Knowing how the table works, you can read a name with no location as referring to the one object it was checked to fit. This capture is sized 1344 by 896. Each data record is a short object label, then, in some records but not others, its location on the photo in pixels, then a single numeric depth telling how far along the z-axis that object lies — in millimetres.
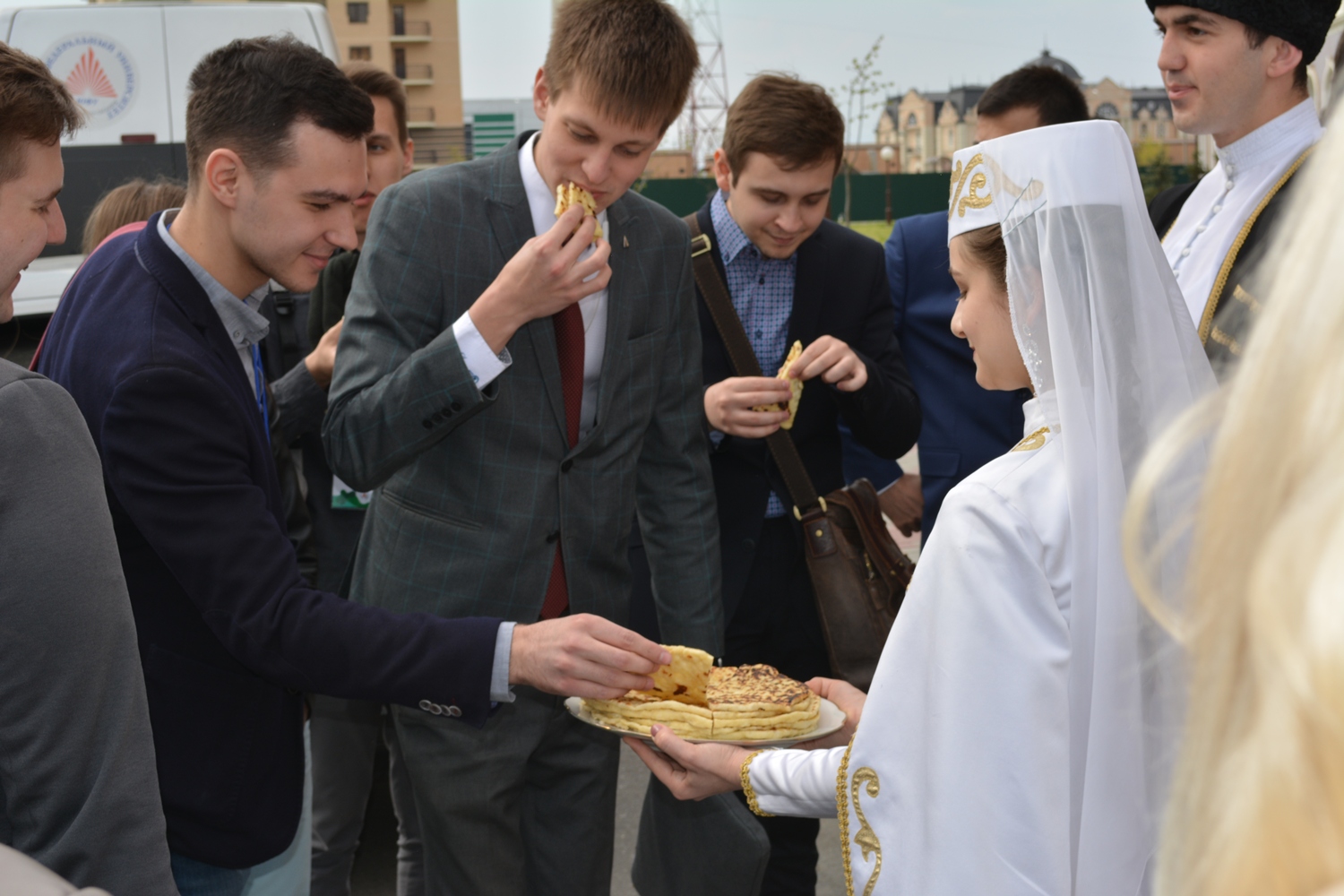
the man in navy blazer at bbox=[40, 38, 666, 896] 2076
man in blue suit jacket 4008
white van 6645
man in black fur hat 2934
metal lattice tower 29203
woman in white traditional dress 1720
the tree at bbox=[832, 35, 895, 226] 19312
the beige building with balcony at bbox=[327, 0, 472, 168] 67500
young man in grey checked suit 2545
